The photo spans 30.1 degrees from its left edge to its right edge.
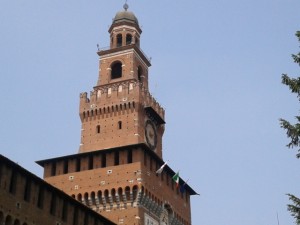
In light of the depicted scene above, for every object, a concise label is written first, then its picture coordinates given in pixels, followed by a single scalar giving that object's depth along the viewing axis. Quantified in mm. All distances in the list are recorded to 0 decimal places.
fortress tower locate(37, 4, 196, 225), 44875
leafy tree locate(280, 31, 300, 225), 21344
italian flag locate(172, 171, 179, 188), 49344
